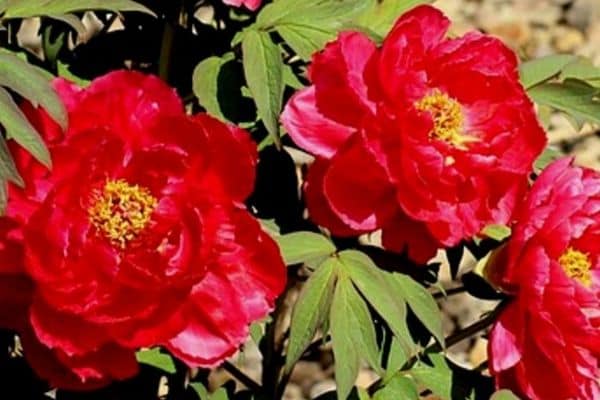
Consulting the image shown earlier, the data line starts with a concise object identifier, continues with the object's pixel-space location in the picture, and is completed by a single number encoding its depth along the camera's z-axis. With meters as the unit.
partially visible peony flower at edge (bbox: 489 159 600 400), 1.68
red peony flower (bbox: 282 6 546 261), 1.65
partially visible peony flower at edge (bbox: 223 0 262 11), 1.71
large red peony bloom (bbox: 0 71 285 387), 1.59
